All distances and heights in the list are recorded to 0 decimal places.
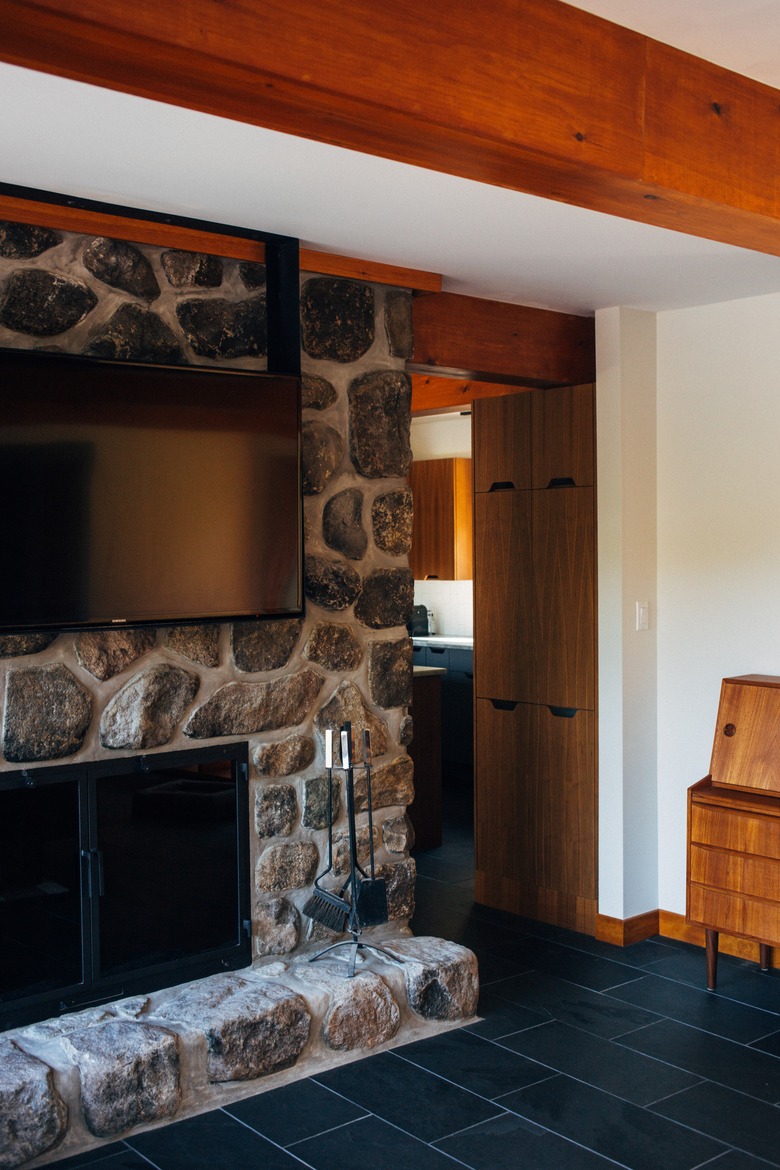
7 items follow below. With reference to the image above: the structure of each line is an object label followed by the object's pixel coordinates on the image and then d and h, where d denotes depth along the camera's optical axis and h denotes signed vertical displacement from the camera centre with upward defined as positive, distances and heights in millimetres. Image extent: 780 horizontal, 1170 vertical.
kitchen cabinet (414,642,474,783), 7266 -837
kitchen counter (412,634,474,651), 7341 -402
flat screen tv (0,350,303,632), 2885 +242
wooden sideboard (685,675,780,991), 3717 -830
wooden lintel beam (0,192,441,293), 2953 +976
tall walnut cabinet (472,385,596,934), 4484 -311
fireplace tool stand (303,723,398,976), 3373 -956
